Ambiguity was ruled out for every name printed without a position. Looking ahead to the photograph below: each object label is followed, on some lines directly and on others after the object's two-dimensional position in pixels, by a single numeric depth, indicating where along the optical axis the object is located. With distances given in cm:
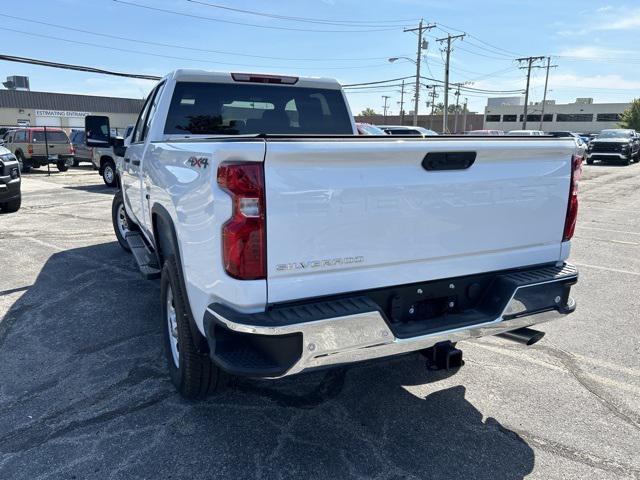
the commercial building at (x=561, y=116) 9294
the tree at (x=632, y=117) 7819
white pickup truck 233
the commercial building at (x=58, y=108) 5762
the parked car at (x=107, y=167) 1648
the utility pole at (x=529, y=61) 6848
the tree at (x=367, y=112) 13919
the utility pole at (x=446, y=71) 4381
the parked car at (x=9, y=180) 993
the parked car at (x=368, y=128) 1711
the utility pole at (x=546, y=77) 7538
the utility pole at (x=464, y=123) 9212
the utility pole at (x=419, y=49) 4554
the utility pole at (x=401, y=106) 9218
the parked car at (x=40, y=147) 2148
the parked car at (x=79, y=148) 2273
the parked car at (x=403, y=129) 1764
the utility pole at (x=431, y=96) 8391
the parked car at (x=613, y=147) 2702
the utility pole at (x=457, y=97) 8619
